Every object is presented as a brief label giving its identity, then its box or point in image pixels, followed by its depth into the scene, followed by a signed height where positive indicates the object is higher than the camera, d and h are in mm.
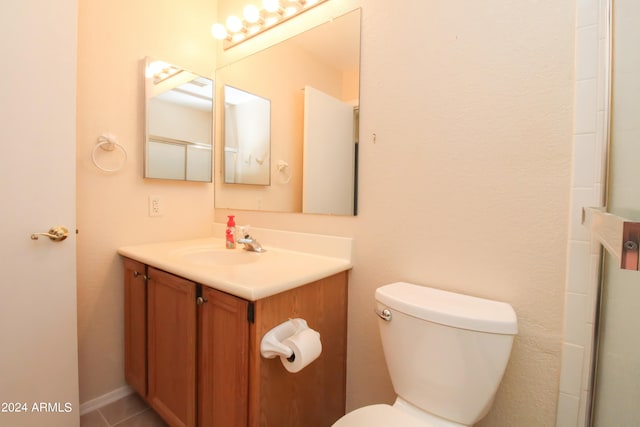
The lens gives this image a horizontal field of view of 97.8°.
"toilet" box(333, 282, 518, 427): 761 -432
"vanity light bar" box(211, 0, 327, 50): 1431 +1033
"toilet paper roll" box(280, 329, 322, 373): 836 -439
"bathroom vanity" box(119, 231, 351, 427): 881 -495
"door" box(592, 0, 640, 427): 642 -161
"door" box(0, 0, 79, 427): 1011 -31
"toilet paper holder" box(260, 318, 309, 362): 849 -423
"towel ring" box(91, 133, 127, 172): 1343 +286
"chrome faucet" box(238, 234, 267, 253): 1408 -198
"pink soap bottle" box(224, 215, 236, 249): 1507 -164
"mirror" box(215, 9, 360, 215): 1235 +447
